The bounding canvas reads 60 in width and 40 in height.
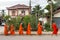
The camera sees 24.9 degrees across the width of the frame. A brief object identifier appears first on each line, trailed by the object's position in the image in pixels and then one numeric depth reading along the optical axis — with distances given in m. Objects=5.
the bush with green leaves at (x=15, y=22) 20.37
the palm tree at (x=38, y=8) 40.50
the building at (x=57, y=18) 28.26
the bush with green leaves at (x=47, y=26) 20.14
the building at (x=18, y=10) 46.96
